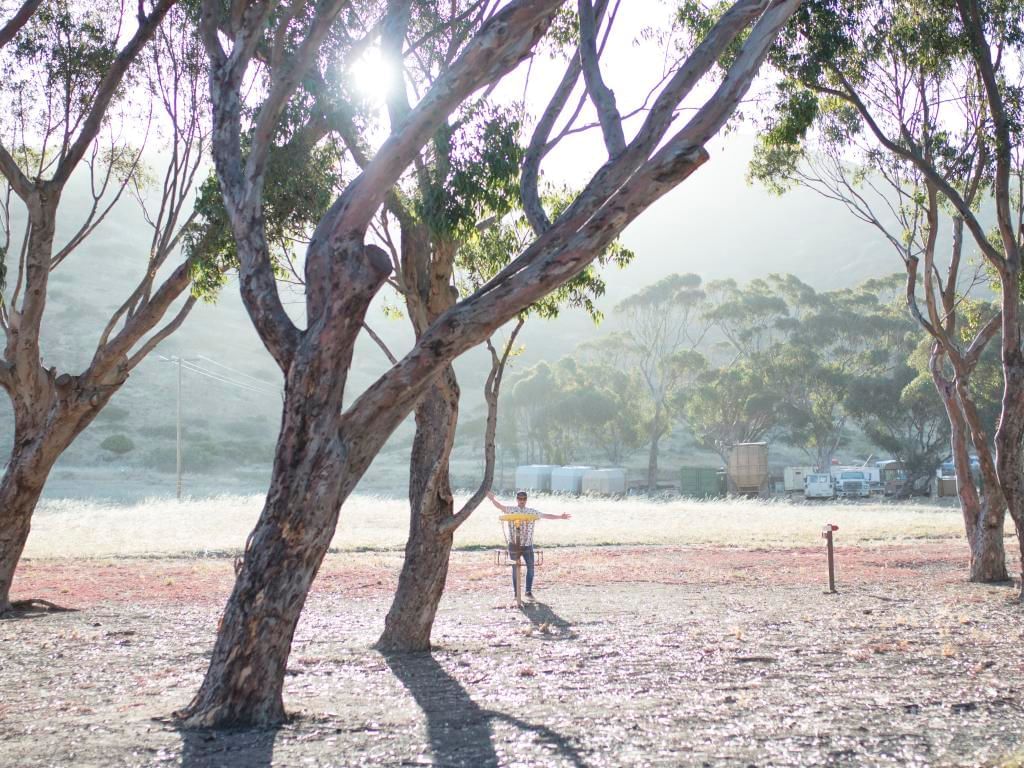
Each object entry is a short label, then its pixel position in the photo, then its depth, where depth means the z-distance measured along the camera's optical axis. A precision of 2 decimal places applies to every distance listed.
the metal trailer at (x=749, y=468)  51.41
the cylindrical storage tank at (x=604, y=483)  52.47
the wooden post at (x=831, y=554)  13.88
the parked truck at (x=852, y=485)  50.66
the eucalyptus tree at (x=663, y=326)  61.84
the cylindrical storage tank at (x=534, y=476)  54.53
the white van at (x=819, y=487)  49.44
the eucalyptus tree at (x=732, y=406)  58.00
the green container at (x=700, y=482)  54.16
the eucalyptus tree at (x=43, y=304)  11.59
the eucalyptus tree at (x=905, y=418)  50.78
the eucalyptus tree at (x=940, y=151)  12.41
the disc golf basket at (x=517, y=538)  12.82
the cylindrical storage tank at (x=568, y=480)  52.97
